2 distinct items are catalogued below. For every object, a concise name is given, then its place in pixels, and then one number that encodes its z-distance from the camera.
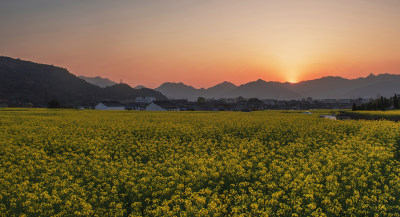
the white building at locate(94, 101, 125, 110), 119.54
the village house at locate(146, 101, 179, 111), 112.51
